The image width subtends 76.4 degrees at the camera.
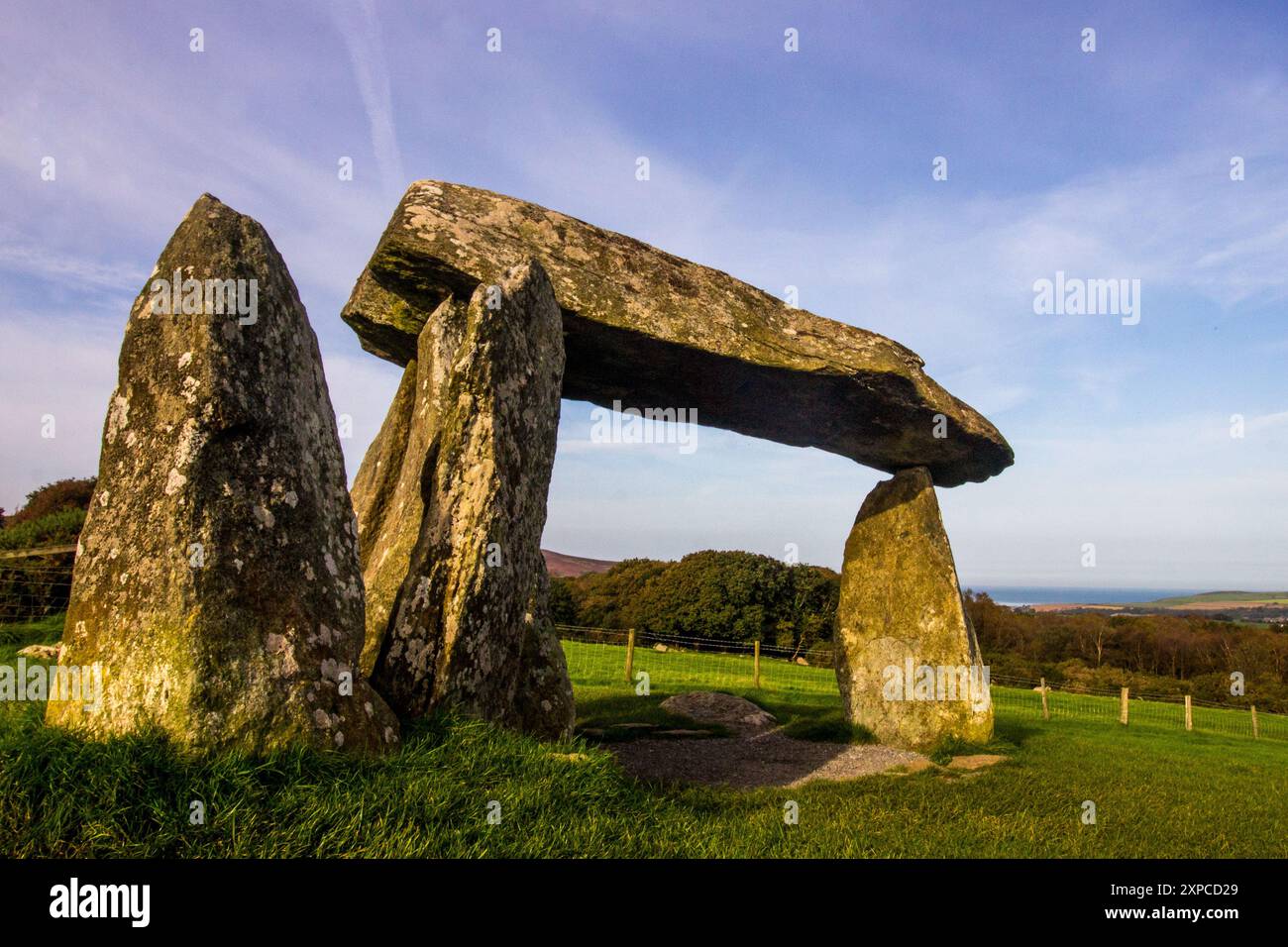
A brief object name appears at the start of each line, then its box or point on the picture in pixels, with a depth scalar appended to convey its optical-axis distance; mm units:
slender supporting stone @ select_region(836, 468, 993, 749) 12742
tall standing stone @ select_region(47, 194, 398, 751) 5172
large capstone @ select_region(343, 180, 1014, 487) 8977
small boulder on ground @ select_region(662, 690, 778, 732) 14688
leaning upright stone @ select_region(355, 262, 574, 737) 7102
